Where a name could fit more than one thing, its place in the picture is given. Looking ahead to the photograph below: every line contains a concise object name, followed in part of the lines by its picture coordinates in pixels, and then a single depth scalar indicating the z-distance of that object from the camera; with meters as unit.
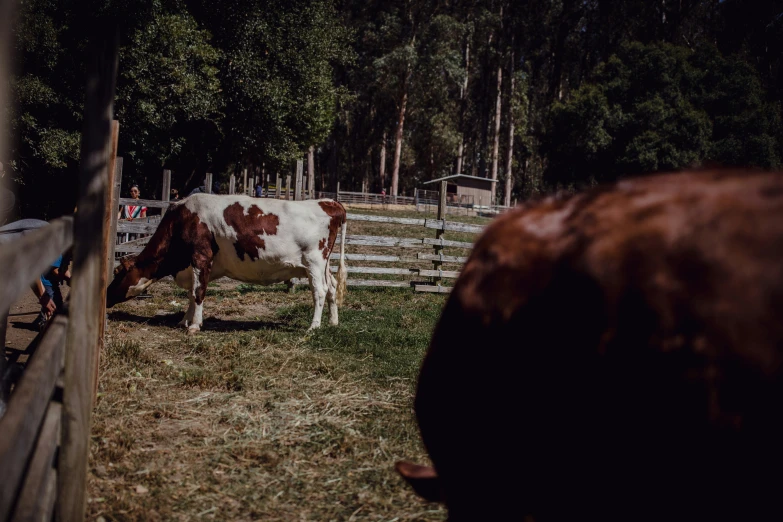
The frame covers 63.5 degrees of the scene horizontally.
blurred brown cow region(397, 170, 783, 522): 1.13
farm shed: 51.09
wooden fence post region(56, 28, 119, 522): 2.59
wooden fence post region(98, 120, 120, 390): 4.38
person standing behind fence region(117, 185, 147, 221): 12.55
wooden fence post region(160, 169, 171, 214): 12.53
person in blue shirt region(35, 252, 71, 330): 6.66
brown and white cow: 7.75
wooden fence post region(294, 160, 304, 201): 14.11
